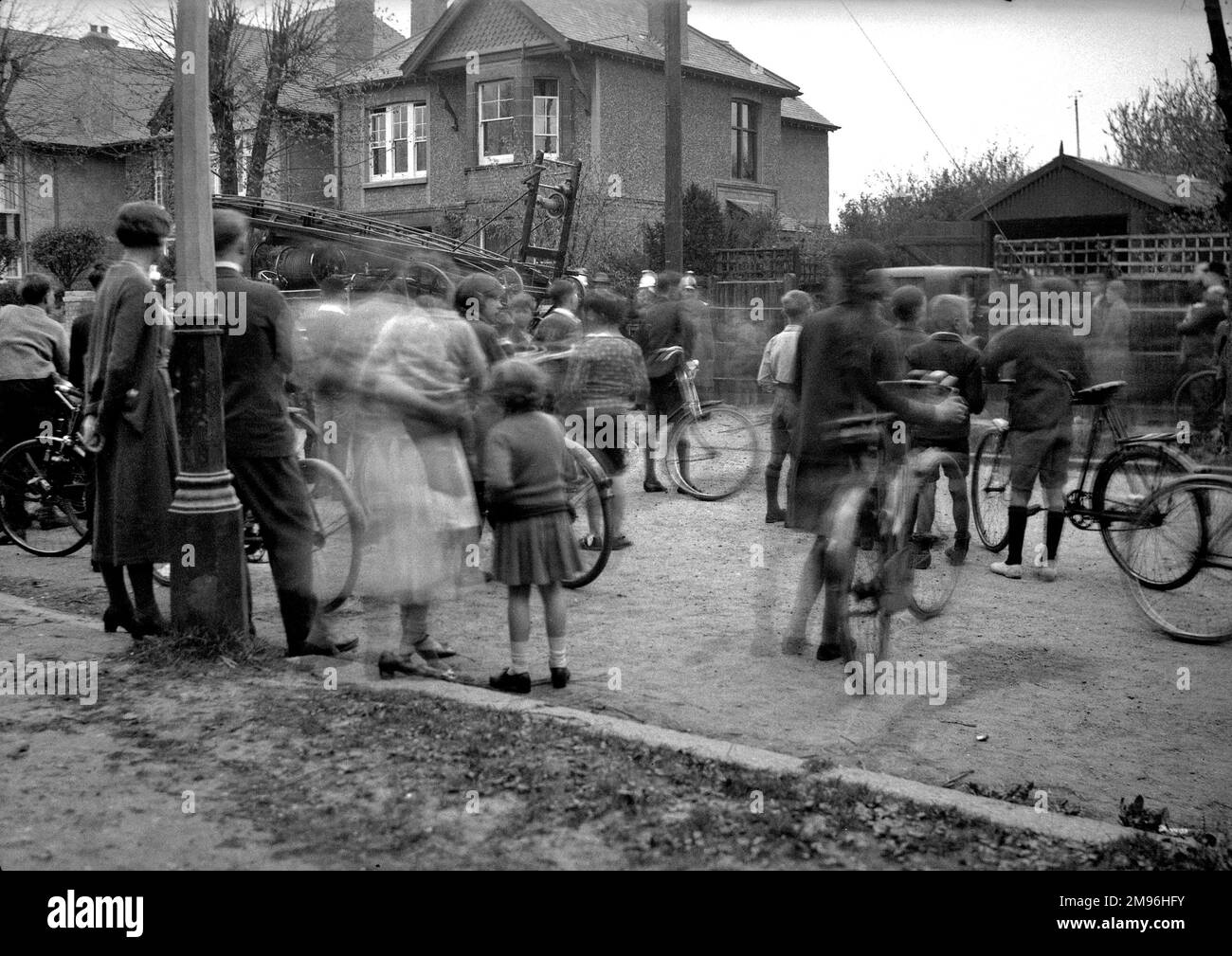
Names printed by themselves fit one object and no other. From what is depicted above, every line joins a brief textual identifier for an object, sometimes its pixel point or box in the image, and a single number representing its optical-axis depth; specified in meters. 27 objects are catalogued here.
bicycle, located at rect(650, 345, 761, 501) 11.07
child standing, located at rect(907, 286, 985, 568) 8.38
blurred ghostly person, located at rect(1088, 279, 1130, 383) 15.50
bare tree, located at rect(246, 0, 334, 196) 28.58
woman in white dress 5.85
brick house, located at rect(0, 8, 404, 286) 30.55
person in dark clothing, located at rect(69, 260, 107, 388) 9.70
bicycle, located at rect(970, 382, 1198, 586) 7.57
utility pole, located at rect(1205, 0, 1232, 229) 12.50
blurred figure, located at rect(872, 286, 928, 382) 8.94
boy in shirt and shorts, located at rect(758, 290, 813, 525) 10.27
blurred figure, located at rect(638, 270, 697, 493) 11.20
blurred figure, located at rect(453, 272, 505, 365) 8.44
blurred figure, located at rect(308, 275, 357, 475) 6.21
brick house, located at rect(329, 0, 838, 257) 31.03
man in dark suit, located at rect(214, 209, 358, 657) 6.17
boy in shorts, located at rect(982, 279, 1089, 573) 8.33
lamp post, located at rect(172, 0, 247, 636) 6.05
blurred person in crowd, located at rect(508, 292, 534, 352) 10.91
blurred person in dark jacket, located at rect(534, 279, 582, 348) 10.77
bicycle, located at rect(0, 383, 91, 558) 9.38
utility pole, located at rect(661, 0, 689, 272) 16.69
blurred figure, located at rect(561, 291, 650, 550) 8.85
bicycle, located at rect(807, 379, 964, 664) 6.14
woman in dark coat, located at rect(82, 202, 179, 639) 6.33
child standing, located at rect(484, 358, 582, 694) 5.69
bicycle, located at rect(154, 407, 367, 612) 6.90
